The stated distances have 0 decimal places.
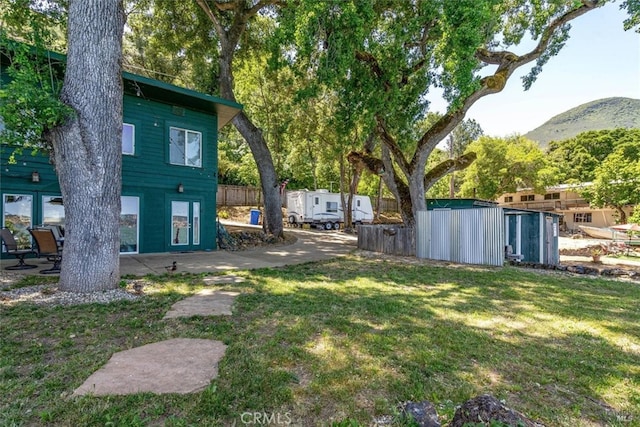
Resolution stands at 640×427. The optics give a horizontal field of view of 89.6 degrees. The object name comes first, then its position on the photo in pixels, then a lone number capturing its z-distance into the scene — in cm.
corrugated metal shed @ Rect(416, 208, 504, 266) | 870
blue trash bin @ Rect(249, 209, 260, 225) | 2317
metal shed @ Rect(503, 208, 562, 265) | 1020
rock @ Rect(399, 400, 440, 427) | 194
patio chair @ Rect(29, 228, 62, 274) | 642
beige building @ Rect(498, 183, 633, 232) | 2720
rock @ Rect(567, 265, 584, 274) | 883
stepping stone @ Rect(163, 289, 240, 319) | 412
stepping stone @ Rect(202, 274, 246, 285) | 608
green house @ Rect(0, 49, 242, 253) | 838
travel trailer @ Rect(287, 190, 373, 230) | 2219
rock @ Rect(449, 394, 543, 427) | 175
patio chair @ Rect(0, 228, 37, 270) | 670
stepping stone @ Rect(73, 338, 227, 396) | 232
